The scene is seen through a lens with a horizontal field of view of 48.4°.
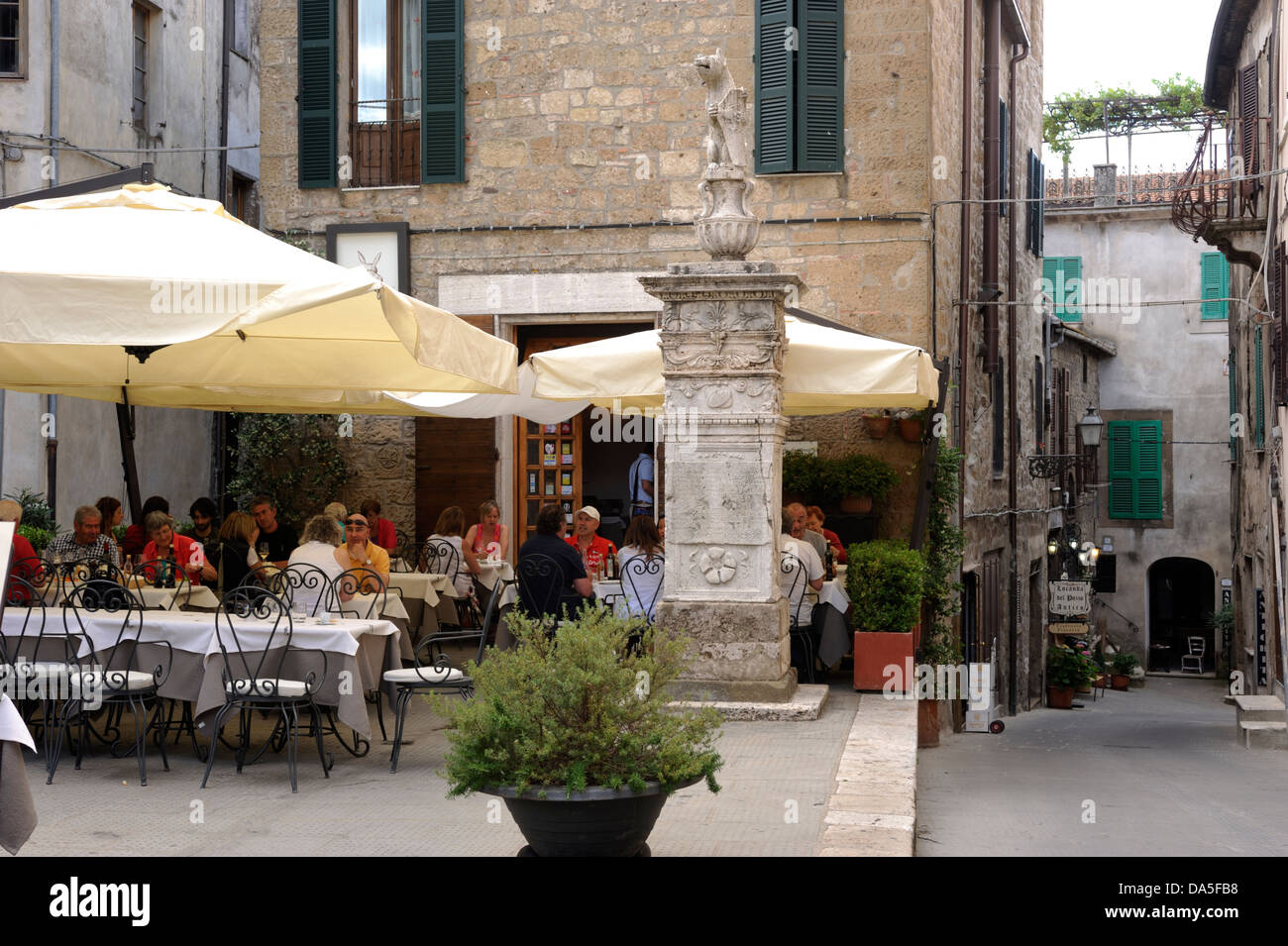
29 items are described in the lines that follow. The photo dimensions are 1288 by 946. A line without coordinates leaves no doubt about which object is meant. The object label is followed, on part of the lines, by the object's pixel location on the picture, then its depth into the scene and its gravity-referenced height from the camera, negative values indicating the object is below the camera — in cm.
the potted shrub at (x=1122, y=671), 2625 -332
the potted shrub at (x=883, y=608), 913 -76
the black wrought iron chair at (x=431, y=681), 676 -90
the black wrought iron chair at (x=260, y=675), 639 -84
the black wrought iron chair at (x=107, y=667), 645 -82
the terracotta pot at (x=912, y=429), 1223 +53
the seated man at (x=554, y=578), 832 -51
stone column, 795 +8
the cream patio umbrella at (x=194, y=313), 618 +85
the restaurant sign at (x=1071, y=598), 2198 -165
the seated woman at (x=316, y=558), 793 -38
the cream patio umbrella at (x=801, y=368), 888 +78
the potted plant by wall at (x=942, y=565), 1131 -65
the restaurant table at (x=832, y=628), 945 -91
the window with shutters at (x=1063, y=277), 2805 +424
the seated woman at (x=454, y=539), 1054 -36
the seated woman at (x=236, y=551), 982 -42
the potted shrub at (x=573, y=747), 423 -77
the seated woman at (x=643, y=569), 895 -48
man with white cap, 1030 -36
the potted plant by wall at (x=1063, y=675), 2178 -284
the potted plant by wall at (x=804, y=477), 1216 +12
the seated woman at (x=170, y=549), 895 -36
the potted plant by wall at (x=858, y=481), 1209 +8
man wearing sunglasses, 834 -33
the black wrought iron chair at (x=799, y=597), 919 -69
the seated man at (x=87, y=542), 935 -34
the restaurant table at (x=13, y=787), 379 -79
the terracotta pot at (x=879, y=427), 1231 +55
